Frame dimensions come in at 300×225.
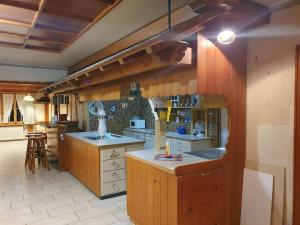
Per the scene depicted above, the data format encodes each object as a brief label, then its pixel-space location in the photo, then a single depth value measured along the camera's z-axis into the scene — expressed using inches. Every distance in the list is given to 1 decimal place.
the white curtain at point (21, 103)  439.2
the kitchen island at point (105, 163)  146.6
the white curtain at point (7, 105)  424.2
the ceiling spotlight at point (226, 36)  81.3
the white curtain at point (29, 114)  447.7
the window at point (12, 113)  422.9
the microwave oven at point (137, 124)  271.6
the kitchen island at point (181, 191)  85.0
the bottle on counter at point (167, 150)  105.3
